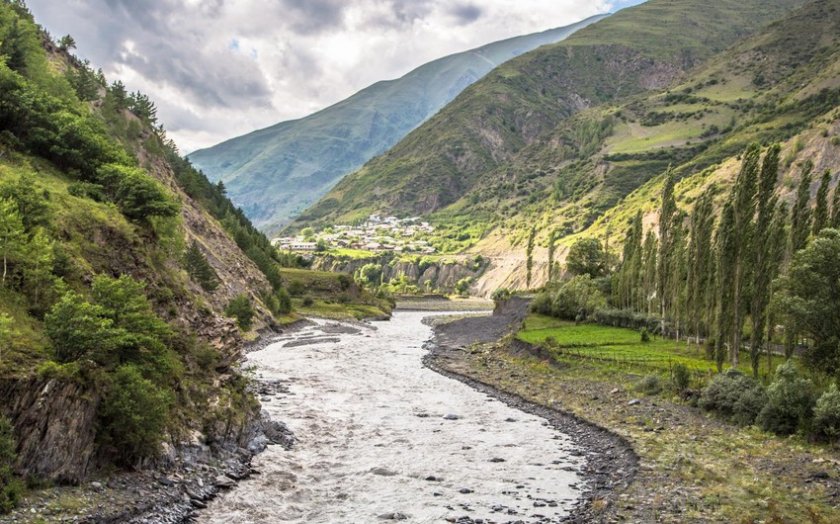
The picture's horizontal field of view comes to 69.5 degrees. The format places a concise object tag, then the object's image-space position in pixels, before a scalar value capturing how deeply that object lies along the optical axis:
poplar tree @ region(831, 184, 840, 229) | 58.19
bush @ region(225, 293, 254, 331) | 88.19
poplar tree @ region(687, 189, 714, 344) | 69.31
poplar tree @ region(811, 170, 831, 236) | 60.16
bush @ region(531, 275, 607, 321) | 103.00
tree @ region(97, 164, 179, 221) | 40.81
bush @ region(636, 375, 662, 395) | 49.07
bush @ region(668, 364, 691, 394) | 47.16
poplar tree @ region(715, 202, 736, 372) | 50.72
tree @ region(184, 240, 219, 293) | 85.12
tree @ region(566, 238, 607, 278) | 141.38
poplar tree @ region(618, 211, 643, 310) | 103.62
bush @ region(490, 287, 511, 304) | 161.82
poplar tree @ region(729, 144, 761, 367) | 49.00
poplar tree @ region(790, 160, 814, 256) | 64.00
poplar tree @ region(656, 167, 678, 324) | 89.04
